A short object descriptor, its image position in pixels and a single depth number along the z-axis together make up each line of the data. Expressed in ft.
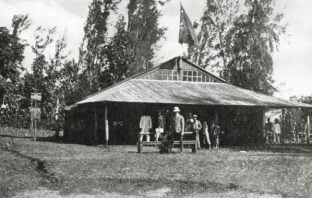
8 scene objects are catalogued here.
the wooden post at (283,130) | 101.32
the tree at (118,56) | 143.23
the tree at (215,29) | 157.07
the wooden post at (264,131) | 102.04
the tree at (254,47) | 144.77
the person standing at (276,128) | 98.58
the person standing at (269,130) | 104.45
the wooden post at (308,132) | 97.96
